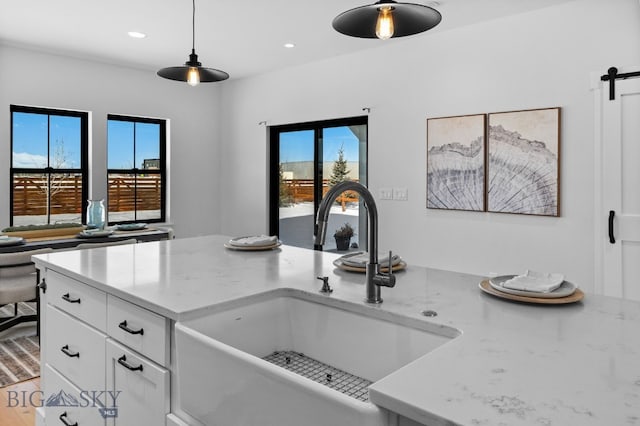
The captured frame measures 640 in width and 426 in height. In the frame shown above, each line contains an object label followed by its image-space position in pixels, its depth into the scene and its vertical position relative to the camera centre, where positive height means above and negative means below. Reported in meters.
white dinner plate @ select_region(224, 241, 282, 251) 2.30 -0.20
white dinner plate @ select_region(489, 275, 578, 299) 1.33 -0.24
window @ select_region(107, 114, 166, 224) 5.41 +0.48
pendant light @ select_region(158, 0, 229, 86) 2.64 +0.78
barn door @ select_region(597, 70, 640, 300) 3.17 +0.15
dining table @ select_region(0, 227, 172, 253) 3.53 -0.26
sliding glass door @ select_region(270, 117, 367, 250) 5.00 +0.41
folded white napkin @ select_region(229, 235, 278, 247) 2.31 -0.17
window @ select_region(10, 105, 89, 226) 4.77 +0.46
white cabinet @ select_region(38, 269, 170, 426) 1.39 -0.53
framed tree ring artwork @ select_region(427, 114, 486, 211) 3.89 +0.40
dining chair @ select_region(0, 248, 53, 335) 3.35 -0.53
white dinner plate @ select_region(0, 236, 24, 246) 3.47 -0.24
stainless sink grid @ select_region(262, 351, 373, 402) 1.29 -0.49
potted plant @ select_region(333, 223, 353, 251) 5.03 -0.30
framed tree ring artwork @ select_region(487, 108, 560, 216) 3.50 +0.36
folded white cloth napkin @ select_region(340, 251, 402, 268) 1.75 -0.20
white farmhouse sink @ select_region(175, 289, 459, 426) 0.86 -0.37
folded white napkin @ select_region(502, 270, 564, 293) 1.36 -0.23
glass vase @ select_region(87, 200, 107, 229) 4.34 -0.06
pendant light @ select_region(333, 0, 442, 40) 1.61 +0.68
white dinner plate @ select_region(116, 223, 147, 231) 4.48 -0.18
